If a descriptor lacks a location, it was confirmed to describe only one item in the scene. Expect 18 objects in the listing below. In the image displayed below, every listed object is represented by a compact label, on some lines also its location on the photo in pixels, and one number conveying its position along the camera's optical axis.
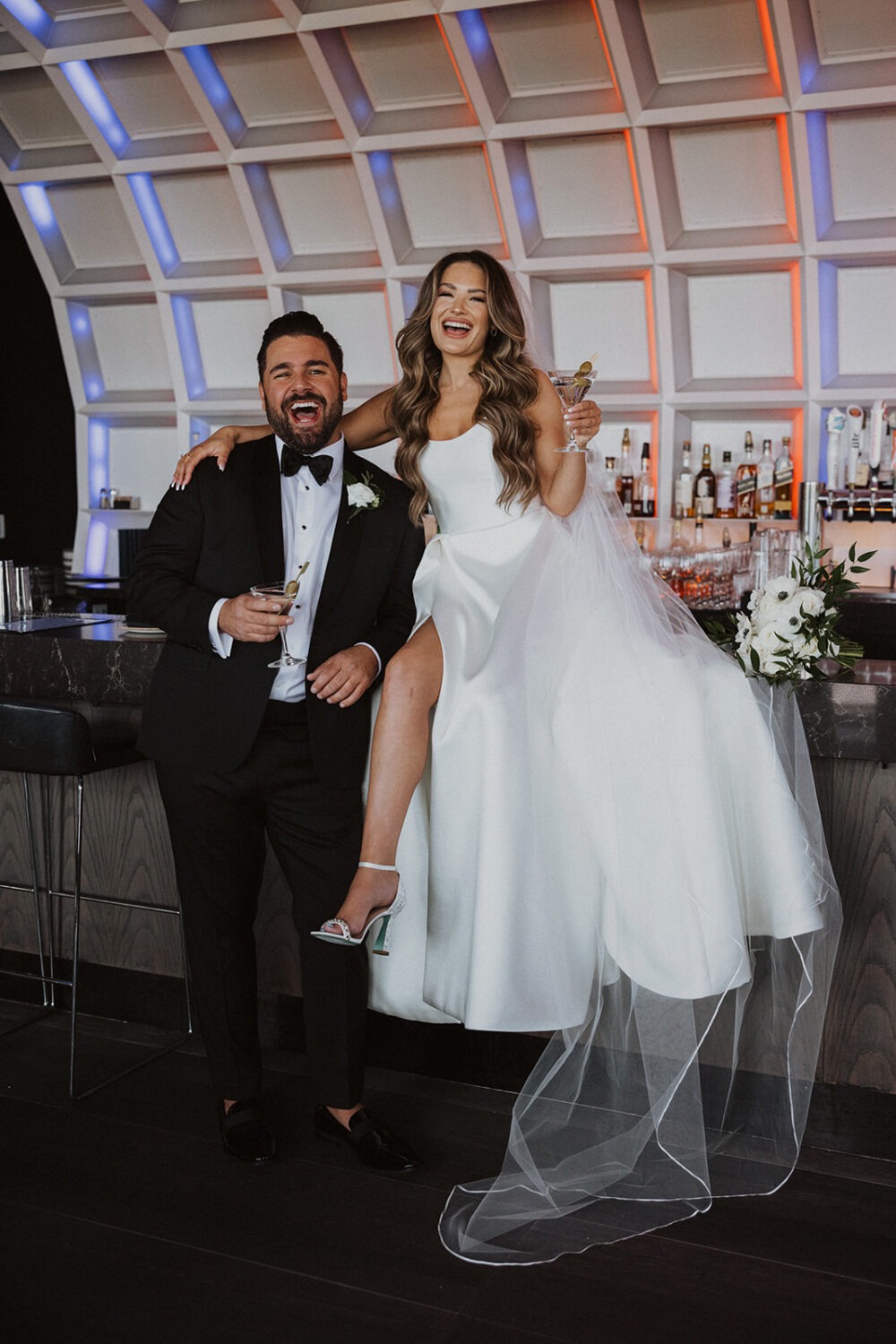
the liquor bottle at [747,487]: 5.89
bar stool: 2.96
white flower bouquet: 2.69
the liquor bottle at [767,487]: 5.90
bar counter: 2.74
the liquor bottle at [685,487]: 6.01
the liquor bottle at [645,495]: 6.10
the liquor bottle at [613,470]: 6.21
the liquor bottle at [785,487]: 5.85
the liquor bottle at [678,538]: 5.83
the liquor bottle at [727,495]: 5.96
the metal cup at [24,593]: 3.77
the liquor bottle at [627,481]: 6.18
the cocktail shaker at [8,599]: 3.76
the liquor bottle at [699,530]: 6.01
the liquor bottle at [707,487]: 6.01
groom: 2.70
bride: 2.52
